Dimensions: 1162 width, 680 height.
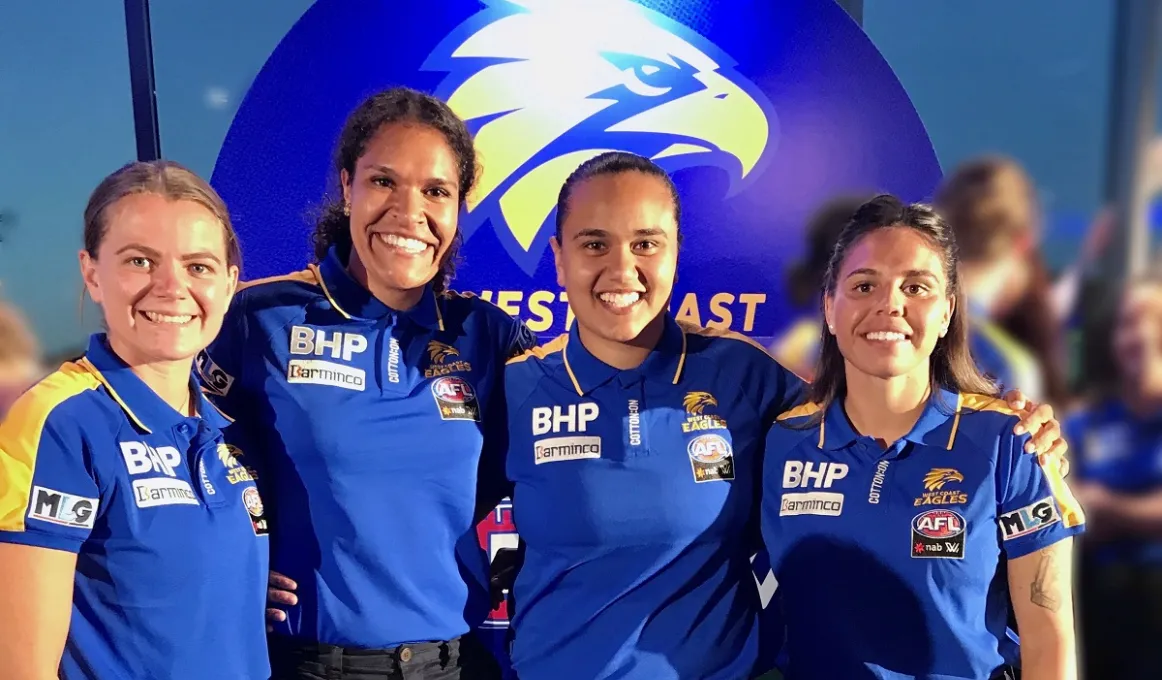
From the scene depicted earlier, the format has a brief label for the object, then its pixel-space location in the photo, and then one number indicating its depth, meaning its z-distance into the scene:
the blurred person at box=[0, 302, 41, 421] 3.26
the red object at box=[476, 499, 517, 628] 3.02
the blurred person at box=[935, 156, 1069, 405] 2.86
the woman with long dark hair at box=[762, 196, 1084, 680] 1.89
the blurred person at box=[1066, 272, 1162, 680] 2.90
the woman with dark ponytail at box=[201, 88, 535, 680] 2.10
